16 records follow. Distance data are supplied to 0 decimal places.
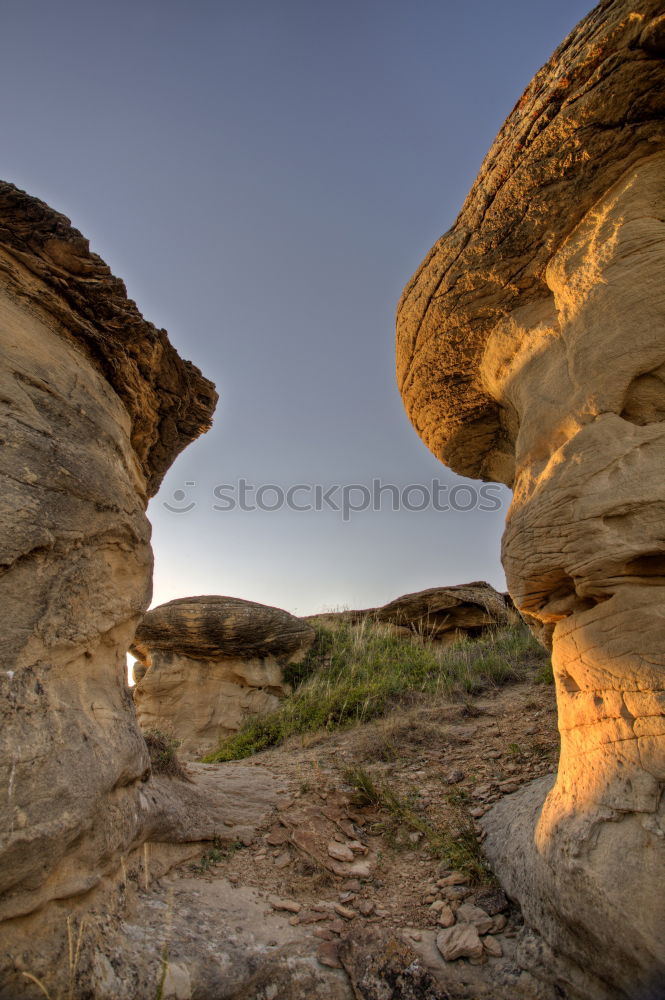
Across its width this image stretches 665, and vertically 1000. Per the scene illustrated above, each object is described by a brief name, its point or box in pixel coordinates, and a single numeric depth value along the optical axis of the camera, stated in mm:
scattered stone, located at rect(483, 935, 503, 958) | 2350
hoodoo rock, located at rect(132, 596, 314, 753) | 9477
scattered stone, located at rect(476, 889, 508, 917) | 2625
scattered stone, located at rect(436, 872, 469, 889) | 2874
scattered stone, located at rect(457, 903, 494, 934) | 2490
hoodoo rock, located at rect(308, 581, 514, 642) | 11383
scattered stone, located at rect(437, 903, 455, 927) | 2562
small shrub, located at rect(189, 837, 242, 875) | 3125
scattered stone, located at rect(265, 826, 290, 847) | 3457
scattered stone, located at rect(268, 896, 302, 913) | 2754
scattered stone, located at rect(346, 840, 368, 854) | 3311
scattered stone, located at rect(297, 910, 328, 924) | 2666
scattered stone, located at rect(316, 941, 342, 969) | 2326
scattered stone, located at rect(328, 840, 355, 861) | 3232
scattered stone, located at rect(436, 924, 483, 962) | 2332
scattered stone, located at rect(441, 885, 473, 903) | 2760
